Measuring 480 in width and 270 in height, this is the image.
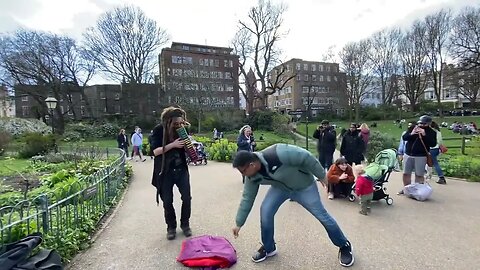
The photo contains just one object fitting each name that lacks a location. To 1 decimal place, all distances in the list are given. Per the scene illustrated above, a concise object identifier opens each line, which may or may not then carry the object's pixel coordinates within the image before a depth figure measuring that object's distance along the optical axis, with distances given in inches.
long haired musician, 172.1
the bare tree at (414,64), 1823.3
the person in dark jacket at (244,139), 342.6
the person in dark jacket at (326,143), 343.6
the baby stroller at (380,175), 246.1
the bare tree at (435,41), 1690.9
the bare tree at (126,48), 1489.9
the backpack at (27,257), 108.0
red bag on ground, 140.3
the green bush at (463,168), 352.2
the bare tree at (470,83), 1440.7
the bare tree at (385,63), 1959.9
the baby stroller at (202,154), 544.9
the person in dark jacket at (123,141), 656.5
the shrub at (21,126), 1212.2
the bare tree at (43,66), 1355.8
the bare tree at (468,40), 1246.9
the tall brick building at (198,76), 1530.5
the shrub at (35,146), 721.0
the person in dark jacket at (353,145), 318.7
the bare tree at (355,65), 1929.1
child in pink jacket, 223.6
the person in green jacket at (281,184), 130.9
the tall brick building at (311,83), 2539.4
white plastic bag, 256.4
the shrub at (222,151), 593.0
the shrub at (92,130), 1373.0
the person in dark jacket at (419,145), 255.4
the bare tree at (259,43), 1653.5
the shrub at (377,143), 505.5
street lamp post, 718.6
